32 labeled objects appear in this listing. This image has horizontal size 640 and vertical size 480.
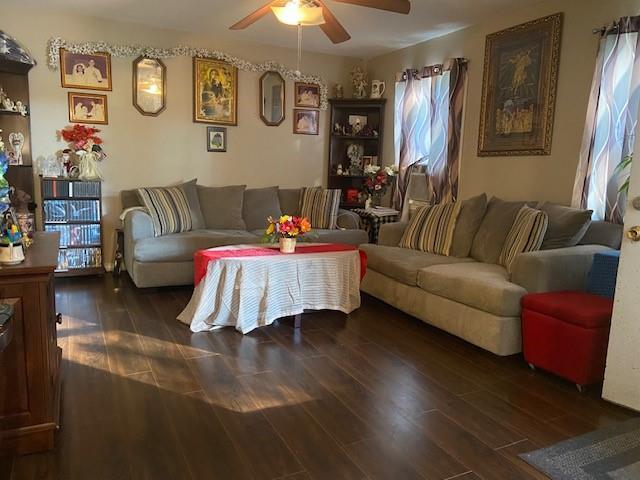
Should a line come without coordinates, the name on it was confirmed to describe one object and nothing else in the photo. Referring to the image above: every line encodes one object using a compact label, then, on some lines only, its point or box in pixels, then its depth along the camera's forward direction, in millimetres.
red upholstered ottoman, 2576
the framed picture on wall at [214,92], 5191
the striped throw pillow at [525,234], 3350
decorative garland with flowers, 4559
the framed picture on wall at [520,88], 3840
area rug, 1890
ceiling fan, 3037
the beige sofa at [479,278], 2953
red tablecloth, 3359
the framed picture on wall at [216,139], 5367
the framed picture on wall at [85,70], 4629
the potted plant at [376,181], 5480
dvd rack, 4453
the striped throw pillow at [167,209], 4512
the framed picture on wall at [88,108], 4711
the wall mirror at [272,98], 5574
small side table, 5348
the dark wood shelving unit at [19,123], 4402
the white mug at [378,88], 5754
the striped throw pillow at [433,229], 4072
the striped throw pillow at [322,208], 5203
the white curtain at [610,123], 3271
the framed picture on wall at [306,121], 5826
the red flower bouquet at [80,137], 4637
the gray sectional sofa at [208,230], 4277
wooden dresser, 1832
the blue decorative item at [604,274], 2863
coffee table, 3320
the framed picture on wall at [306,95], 5781
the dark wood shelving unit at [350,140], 5832
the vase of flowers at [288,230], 3553
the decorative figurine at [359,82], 5812
